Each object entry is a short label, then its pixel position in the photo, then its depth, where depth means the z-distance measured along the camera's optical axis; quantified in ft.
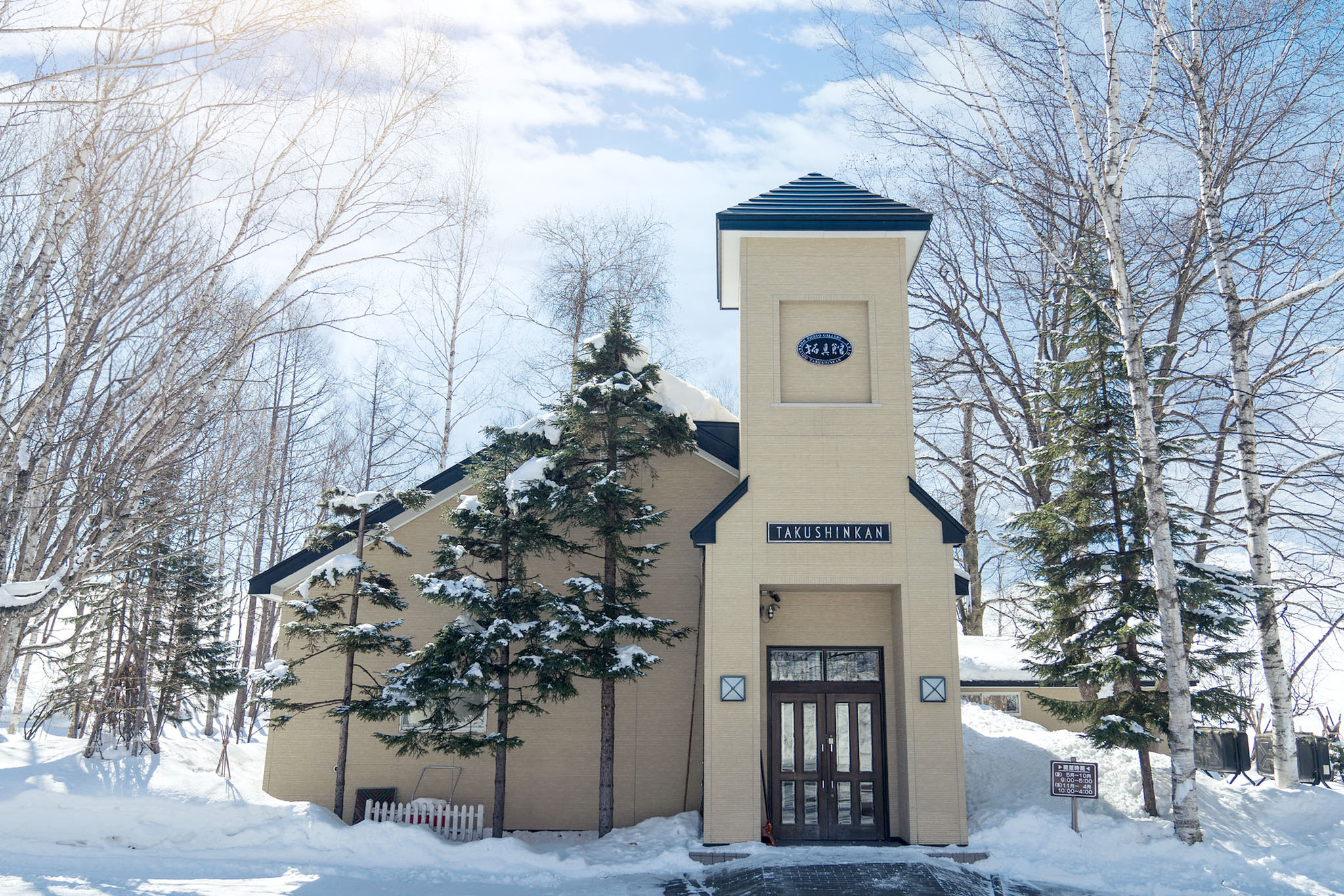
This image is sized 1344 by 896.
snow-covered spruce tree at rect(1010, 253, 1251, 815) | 41.60
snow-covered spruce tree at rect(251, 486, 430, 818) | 40.83
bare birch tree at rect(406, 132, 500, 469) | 78.64
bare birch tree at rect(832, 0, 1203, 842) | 37.99
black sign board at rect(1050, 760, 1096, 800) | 37.76
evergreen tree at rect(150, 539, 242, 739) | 68.80
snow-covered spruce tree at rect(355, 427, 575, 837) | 39.70
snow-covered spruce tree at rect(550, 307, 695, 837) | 41.09
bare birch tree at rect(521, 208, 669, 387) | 83.05
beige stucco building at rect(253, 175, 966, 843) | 40.75
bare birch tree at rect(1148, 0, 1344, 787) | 42.63
